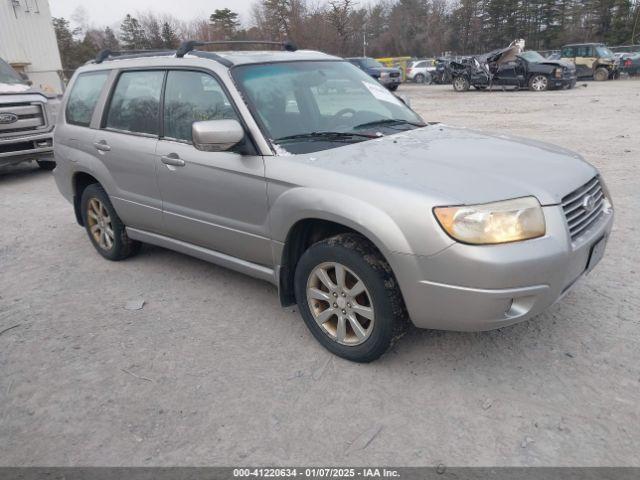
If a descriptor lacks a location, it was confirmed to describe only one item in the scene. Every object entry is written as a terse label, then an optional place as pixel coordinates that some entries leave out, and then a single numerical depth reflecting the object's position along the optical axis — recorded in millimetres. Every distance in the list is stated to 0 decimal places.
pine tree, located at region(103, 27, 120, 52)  57594
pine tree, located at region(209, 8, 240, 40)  57094
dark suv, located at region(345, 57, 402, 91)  27156
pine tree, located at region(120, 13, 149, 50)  58369
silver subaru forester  2604
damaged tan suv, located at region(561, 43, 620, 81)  26922
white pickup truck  8625
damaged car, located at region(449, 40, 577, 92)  22453
